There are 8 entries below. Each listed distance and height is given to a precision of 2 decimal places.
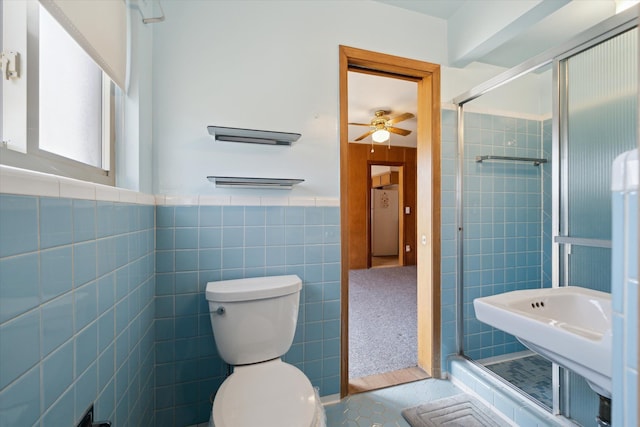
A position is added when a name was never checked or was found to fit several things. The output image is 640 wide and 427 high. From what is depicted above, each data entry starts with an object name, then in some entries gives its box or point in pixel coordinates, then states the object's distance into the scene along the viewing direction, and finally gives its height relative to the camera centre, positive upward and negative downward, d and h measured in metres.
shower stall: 1.24 +0.17
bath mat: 1.49 -1.15
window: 0.66 +0.35
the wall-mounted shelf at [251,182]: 1.39 +0.16
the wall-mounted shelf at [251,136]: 1.37 +0.40
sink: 0.73 -0.39
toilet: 0.96 -0.67
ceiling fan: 3.33 +1.11
